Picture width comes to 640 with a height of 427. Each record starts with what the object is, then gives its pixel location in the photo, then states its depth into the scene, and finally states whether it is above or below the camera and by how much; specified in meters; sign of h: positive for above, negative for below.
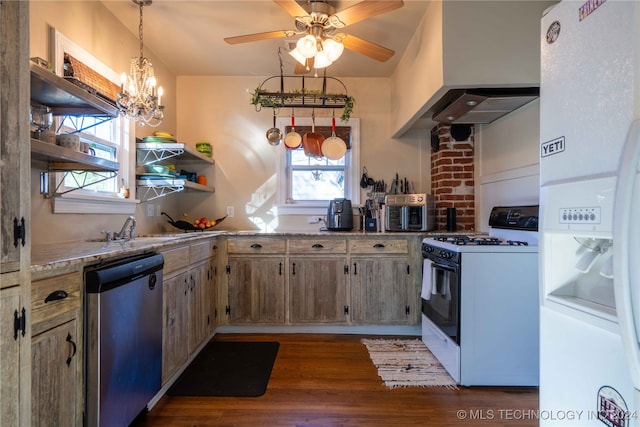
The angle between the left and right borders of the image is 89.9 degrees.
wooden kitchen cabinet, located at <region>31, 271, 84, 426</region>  1.07 -0.50
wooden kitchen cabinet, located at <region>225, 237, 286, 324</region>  2.91 -0.63
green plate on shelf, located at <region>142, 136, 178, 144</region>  2.65 +0.59
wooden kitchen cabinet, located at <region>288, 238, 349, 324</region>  2.90 -0.62
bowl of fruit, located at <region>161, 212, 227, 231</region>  3.13 -0.13
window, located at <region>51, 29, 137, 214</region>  1.85 +0.39
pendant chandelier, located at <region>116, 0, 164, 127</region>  2.07 +0.78
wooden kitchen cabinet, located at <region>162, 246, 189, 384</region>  1.90 -0.62
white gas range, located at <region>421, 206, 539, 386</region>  2.06 -0.66
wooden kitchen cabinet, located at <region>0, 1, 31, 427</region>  0.91 -0.03
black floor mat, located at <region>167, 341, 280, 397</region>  2.01 -1.12
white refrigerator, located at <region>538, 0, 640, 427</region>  0.77 +0.00
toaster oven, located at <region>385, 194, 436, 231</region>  3.03 -0.01
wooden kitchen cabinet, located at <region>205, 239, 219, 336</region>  2.65 -0.69
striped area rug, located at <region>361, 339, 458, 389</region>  2.11 -1.11
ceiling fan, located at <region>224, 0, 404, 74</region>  1.80 +1.12
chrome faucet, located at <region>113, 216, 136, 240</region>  2.22 -0.16
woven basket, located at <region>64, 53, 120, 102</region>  1.91 +0.87
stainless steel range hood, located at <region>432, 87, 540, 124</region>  2.27 +0.82
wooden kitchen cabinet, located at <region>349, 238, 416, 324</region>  2.89 -0.62
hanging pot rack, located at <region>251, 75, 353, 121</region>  2.70 +0.98
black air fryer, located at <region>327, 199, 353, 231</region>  3.20 -0.04
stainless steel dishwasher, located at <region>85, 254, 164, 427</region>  1.28 -0.58
